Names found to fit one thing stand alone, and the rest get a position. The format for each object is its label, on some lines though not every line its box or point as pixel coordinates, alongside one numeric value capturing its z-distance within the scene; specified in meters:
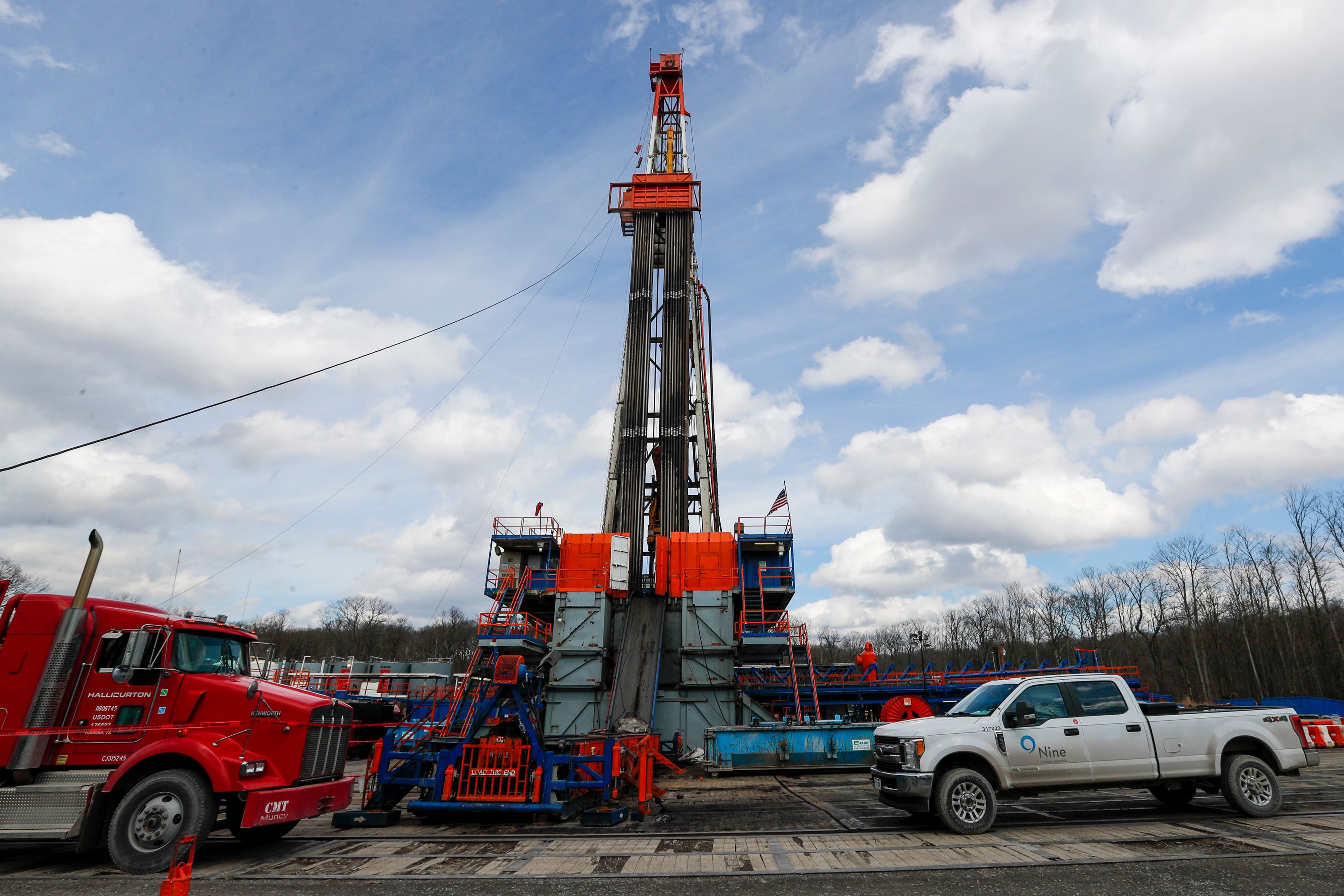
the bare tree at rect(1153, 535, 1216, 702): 52.22
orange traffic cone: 3.62
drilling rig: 10.41
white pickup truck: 8.55
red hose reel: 20.78
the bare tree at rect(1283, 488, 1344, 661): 43.56
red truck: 7.64
